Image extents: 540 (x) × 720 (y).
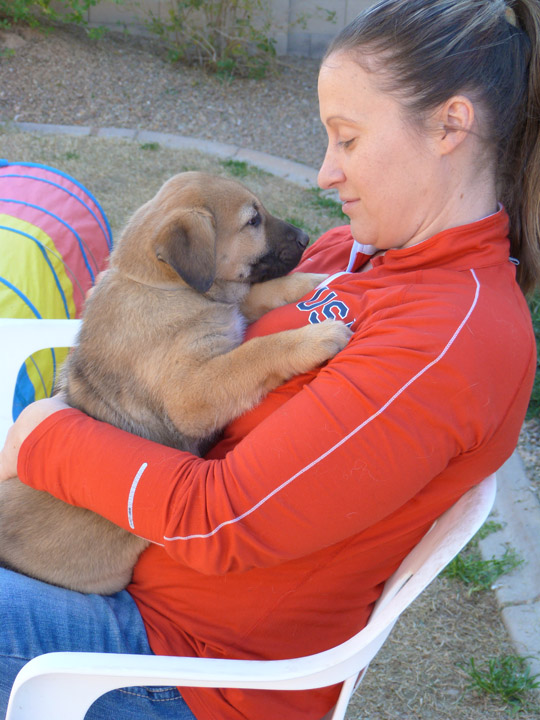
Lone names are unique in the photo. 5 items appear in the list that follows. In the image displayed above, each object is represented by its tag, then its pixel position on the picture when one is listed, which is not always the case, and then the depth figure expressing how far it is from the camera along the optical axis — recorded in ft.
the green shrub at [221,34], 31.65
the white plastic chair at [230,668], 5.33
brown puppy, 7.23
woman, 5.28
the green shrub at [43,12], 30.37
